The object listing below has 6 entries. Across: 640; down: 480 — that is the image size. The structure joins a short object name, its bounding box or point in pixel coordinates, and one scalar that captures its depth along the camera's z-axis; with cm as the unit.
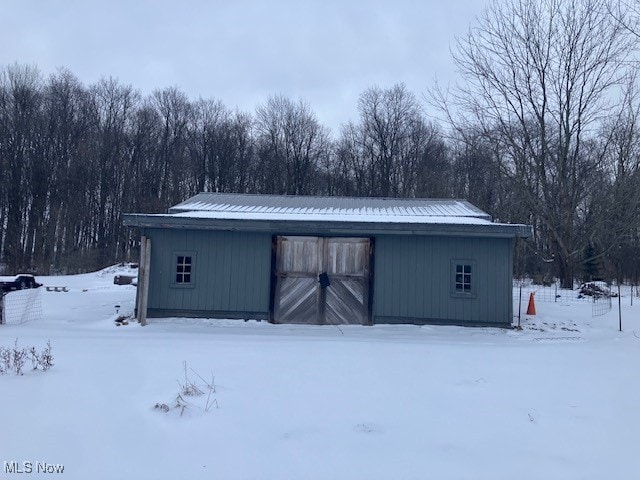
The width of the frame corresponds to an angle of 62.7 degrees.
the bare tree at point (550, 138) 2767
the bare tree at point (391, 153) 4481
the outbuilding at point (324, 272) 1309
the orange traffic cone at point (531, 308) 1552
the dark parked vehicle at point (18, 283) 1947
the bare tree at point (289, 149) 4500
